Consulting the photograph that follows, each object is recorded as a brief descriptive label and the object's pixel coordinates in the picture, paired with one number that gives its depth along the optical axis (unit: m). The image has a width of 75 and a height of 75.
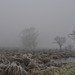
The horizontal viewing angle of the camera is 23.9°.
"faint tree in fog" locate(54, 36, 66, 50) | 72.82
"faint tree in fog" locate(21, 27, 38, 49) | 78.38
